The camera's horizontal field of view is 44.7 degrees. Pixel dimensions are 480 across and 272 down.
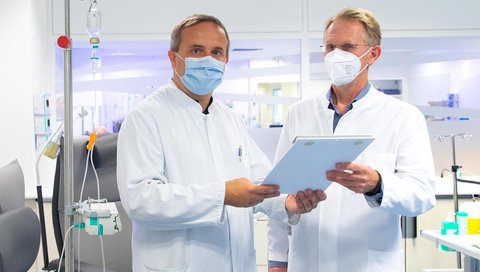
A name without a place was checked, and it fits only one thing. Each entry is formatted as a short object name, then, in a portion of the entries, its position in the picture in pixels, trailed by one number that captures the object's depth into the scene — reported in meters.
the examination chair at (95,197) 2.15
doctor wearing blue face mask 1.56
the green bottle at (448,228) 2.88
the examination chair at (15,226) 1.83
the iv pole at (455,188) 3.38
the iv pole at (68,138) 1.73
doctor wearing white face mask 1.74
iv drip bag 2.00
